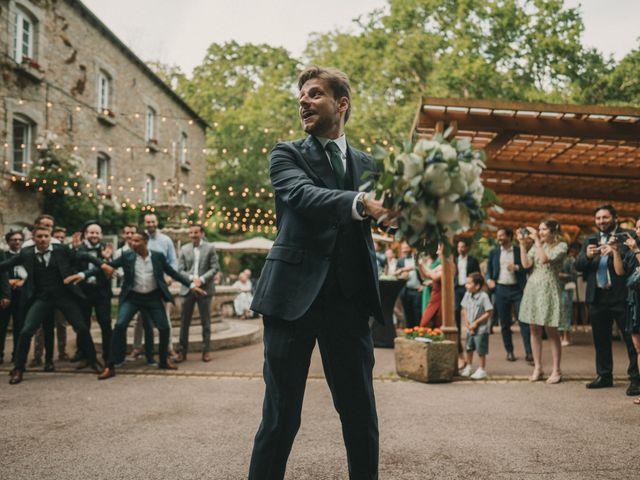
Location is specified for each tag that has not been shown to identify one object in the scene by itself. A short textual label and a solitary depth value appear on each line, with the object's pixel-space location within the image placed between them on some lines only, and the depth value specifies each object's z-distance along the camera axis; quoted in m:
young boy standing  7.43
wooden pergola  7.77
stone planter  6.95
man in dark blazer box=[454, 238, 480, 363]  9.34
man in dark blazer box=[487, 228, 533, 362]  9.05
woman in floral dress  7.01
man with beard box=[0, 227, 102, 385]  7.30
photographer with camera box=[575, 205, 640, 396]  6.50
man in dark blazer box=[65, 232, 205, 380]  7.76
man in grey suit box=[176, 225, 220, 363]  8.80
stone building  14.81
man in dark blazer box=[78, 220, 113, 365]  7.95
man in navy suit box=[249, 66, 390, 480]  2.39
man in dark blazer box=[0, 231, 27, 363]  8.34
